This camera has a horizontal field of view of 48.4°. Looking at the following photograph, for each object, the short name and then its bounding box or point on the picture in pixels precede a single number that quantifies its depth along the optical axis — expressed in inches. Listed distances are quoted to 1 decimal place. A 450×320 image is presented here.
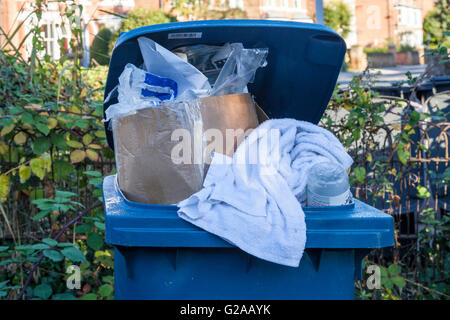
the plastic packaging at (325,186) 70.9
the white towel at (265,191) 64.8
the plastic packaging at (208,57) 86.4
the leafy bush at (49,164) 117.3
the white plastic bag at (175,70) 79.2
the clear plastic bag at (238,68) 82.5
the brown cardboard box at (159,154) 73.7
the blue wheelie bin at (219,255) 66.7
